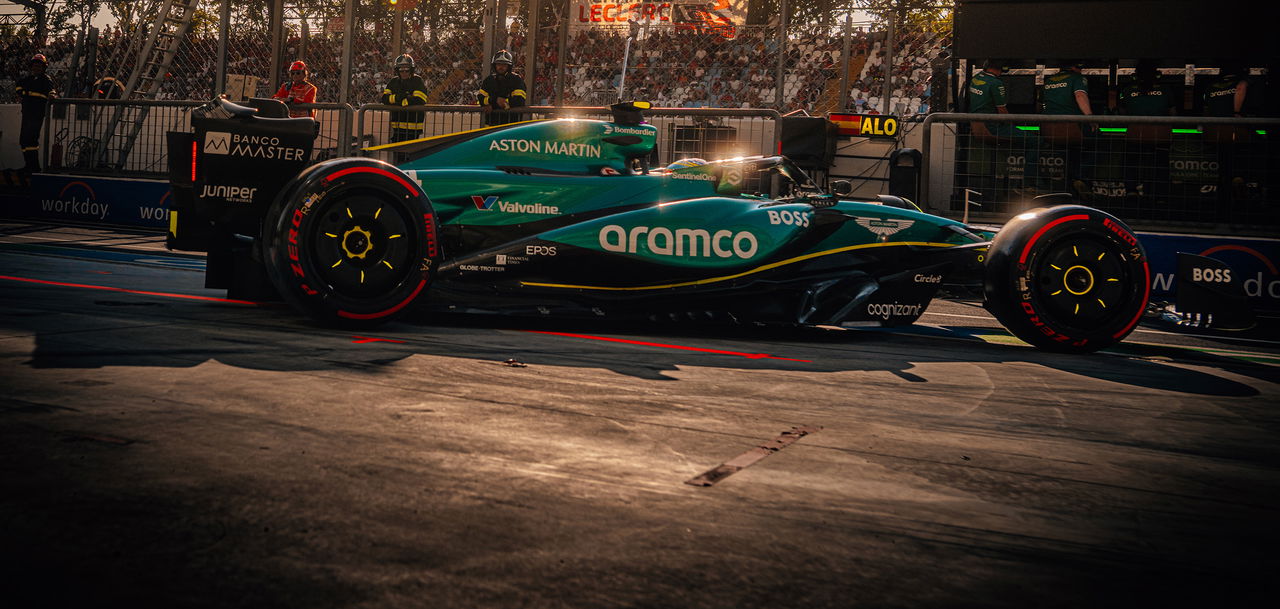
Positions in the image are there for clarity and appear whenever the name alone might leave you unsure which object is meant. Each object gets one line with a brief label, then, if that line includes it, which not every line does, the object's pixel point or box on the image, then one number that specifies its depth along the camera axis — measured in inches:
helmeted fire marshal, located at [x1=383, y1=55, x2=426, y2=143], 517.3
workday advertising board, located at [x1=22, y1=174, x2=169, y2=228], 568.1
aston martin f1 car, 244.8
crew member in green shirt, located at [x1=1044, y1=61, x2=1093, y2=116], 538.3
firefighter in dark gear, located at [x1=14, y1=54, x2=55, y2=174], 627.2
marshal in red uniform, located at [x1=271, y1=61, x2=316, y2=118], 580.4
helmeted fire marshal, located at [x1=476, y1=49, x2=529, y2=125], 502.9
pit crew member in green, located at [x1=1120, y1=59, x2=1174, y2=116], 537.0
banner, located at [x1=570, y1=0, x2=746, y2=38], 701.9
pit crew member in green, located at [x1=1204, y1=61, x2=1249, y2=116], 528.4
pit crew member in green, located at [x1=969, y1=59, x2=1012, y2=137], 510.0
